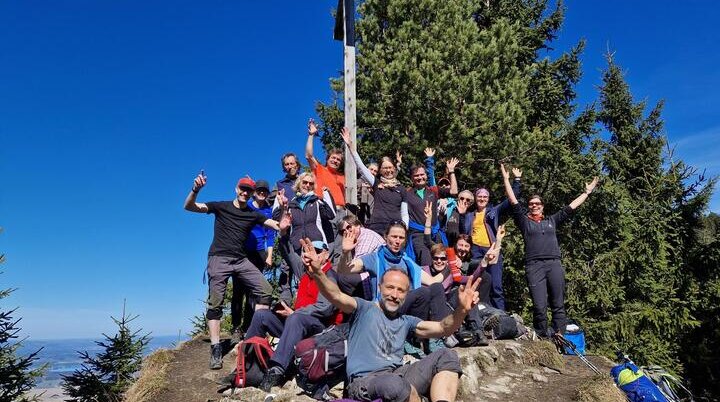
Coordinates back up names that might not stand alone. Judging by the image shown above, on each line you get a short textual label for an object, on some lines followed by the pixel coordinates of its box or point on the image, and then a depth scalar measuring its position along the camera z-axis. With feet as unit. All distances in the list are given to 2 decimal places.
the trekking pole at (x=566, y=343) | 23.37
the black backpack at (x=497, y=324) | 22.58
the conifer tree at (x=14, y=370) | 34.22
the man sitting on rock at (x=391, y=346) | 11.78
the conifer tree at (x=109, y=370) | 31.40
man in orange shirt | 26.63
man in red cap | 19.10
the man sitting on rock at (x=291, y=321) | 15.33
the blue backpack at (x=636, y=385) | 19.63
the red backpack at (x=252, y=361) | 15.48
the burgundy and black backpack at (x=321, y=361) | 14.32
